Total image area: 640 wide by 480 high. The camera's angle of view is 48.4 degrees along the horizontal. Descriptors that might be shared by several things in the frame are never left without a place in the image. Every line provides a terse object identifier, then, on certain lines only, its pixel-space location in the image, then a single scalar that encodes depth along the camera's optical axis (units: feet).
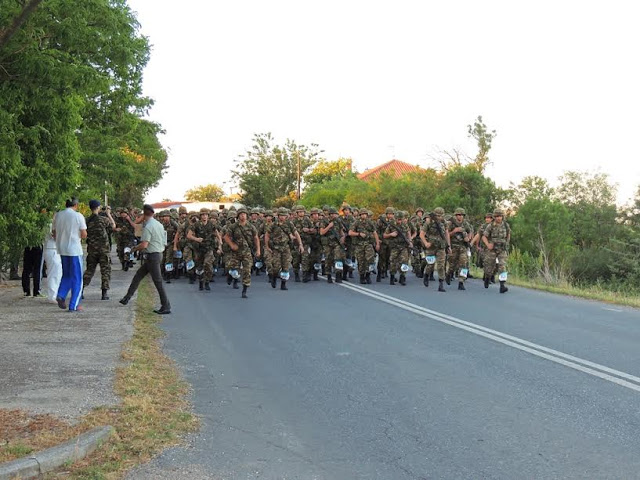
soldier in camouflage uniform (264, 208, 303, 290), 54.03
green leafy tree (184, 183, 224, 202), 432.66
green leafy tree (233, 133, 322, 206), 258.78
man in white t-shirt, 36.96
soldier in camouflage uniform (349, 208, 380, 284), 58.03
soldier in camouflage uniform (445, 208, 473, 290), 56.08
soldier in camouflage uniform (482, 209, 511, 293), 53.88
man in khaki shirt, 37.60
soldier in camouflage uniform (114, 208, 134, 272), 72.49
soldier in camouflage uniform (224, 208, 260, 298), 50.34
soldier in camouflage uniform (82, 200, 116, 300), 44.09
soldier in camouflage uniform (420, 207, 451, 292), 54.60
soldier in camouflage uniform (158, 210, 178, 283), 61.62
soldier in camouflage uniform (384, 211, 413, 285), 57.31
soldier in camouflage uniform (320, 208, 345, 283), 58.29
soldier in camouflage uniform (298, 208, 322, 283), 61.72
